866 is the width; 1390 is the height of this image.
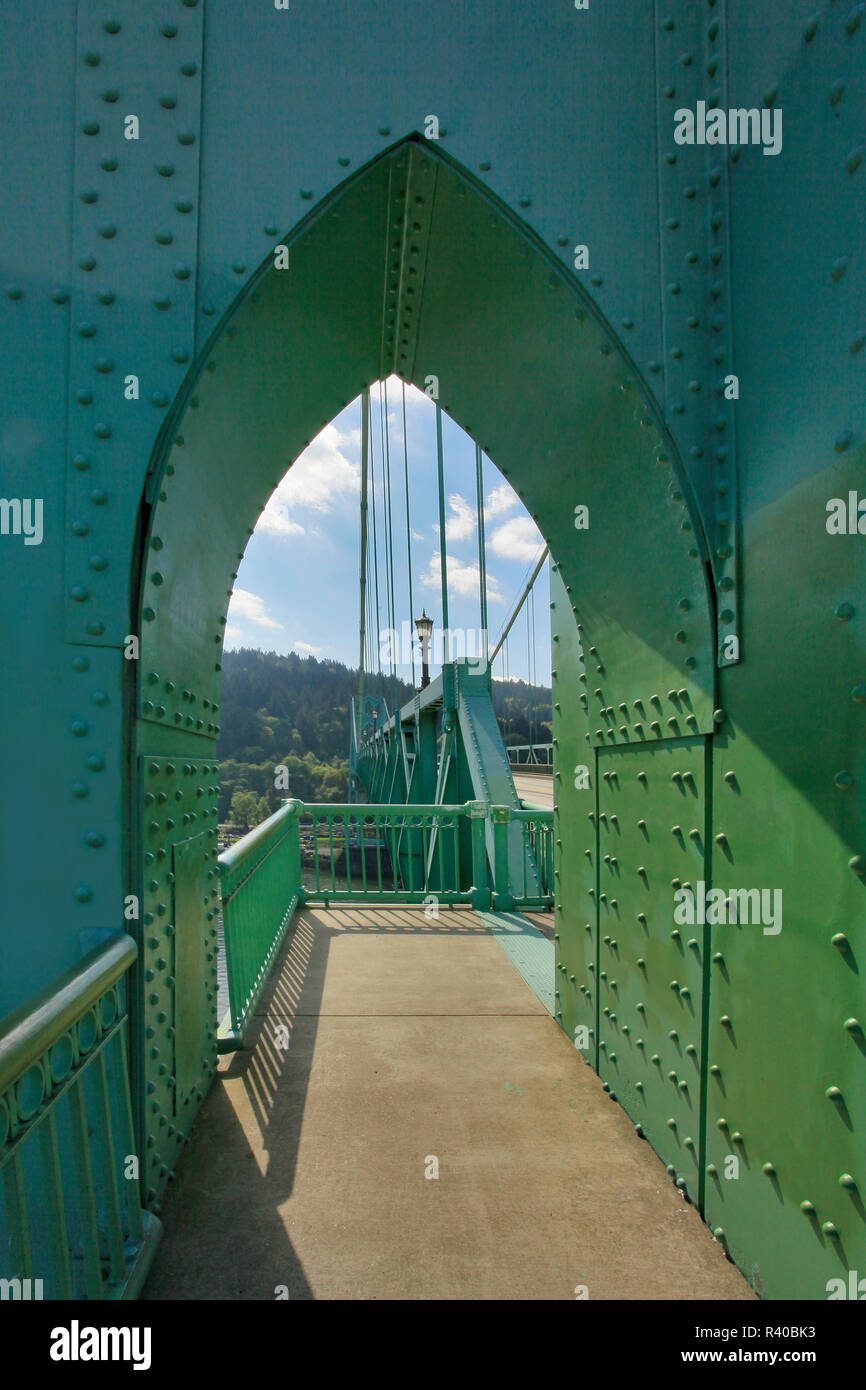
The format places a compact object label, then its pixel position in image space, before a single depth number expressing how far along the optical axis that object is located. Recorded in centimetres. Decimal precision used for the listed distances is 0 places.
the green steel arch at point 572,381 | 188
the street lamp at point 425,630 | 1395
